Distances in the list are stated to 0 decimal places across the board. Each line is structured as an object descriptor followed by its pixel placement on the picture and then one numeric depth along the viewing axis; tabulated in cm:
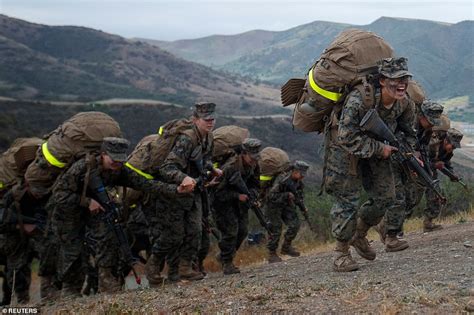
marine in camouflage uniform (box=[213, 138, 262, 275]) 803
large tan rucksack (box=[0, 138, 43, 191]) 748
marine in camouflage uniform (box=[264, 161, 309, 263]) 1001
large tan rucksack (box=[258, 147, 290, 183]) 1013
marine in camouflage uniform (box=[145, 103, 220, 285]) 669
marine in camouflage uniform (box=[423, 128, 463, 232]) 884
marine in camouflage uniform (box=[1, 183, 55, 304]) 766
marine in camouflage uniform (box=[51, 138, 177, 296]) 632
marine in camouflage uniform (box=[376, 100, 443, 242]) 699
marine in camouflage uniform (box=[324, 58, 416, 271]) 550
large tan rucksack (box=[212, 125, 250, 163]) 817
